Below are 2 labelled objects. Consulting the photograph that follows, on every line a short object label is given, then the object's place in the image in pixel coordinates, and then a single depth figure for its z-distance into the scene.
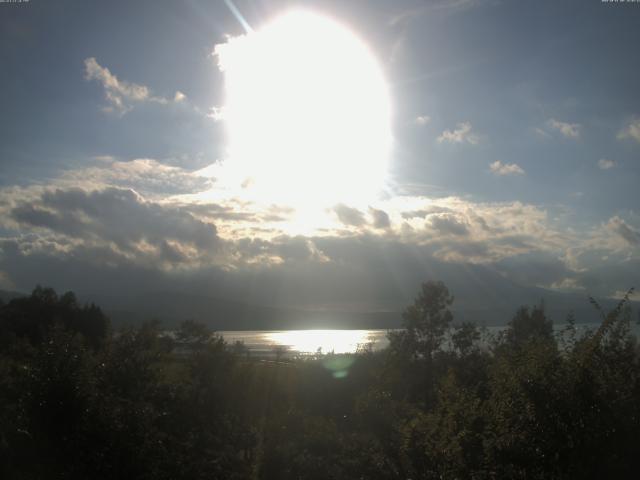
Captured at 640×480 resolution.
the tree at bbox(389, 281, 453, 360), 51.53
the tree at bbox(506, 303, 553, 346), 69.50
